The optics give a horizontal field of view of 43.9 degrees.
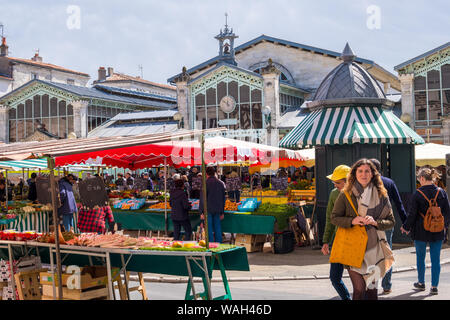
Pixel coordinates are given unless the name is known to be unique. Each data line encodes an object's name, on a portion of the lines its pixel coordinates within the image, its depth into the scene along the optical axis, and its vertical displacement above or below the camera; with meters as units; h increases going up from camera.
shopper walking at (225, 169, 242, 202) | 19.95 -0.33
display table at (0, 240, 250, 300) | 6.92 -1.11
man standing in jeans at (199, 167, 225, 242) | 13.27 -0.62
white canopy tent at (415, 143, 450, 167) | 19.66 +0.62
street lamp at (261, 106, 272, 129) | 33.84 +3.76
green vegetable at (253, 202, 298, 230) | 13.63 -0.93
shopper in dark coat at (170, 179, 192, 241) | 13.54 -0.71
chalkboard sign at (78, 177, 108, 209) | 10.07 -0.27
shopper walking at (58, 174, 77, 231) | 13.97 -0.62
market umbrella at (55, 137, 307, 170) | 12.88 +0.57
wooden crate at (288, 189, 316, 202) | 16.61 -0.63
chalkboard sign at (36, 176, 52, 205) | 13.70 -0.29
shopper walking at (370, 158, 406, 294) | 8.42 -0.56
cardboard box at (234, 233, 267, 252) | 13.89 -1.67
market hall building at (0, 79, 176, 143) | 42.44 +5.37
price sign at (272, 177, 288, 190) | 19.47 -0.32
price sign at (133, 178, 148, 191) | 21.73 -0.30
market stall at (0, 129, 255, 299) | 6.83 -0.90
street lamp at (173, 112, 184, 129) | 37.06 +3.85
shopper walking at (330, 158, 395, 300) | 6.09 -0.48
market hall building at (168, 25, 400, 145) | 36.34 +6.11
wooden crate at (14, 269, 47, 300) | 7.74 -1.49
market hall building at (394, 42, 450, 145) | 33.00 +4.87
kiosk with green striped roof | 13.40 +0.96
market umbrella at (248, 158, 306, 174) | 20.03 +0.36
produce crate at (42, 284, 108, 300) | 7.10 -1.50
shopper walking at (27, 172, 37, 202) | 18.48 -0.48
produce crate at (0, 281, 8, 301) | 8.11 -1.53
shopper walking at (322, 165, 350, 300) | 6.82 -0.80
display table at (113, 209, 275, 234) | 13.64 -1.21
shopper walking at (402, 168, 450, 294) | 8.30 -0.70
